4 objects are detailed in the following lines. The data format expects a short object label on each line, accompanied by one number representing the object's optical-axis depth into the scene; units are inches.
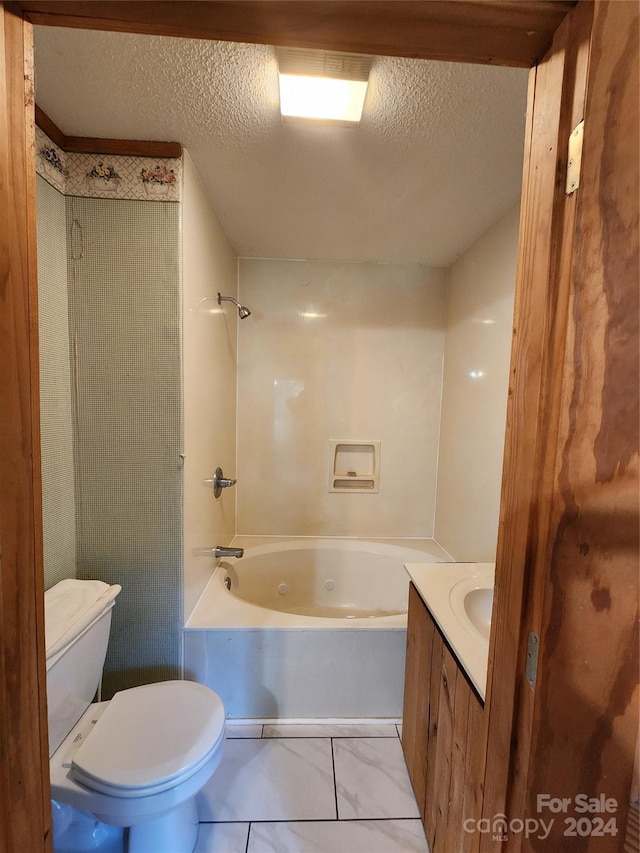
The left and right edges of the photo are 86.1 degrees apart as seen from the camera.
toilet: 35.8
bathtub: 59.7
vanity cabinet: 31.6
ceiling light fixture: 36.9
